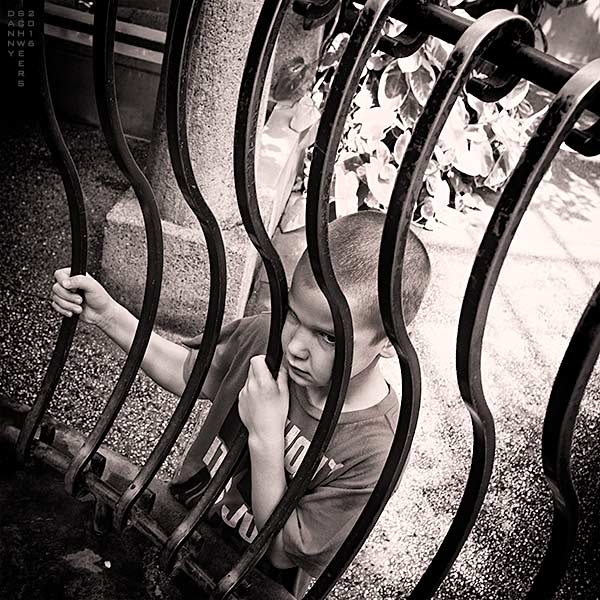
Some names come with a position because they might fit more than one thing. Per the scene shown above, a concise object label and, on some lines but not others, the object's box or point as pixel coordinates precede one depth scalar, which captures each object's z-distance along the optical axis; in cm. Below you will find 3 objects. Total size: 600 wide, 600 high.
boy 144
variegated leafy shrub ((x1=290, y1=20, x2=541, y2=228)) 390
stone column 273
